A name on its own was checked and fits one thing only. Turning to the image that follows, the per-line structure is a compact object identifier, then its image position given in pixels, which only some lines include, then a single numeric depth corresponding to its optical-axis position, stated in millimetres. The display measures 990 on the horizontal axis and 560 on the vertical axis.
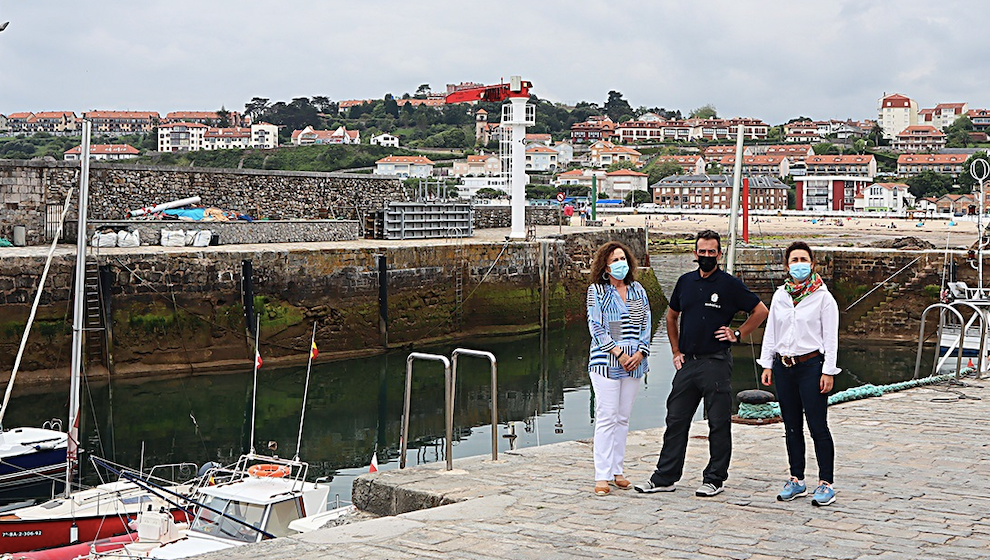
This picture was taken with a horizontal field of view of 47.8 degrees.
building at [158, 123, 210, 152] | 139375
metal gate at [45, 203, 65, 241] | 26078
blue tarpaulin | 29266
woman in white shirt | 6254
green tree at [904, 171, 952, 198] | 111750
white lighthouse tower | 31688
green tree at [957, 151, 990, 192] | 108188
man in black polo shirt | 6449
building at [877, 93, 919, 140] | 185500
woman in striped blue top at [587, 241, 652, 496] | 6602
